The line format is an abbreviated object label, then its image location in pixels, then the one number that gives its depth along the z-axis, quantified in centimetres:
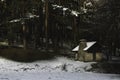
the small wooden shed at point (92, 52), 5088
